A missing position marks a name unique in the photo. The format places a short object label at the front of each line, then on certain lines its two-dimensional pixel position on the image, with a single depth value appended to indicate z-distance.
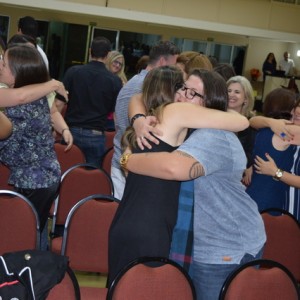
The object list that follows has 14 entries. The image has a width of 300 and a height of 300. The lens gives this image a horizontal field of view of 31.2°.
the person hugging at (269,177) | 3.57
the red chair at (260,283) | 2.49
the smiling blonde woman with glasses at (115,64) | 6.95
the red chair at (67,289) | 2.48
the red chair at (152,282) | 2.45
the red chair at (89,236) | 3.38
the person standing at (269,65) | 18.40
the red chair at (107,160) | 5.05
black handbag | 2.13
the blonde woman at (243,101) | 4.48
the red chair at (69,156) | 4.88
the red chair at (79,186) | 4.18
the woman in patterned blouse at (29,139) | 3.07
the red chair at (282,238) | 3.57
